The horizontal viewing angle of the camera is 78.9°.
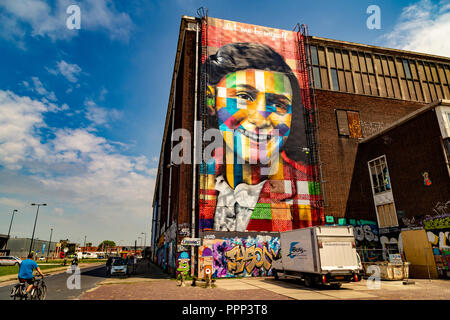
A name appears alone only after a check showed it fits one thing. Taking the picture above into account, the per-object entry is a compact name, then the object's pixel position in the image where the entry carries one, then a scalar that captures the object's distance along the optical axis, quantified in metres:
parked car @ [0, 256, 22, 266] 44.42
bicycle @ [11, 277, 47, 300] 9.48
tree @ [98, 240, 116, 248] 180.59
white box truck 14.20
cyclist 9.58
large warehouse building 23.59
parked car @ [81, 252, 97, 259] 99.47
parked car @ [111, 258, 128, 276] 23.92
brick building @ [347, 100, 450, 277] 20.98
